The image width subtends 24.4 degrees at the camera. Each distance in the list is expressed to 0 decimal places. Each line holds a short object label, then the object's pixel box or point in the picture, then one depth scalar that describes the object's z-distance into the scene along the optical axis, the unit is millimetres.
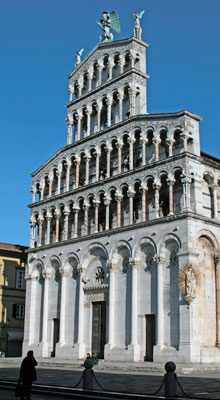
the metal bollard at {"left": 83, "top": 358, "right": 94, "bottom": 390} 18656
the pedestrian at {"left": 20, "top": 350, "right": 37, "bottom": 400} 16303
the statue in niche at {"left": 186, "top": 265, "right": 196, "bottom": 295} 31141
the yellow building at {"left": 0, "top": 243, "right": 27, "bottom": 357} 50344
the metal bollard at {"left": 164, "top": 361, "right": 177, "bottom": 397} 16391
